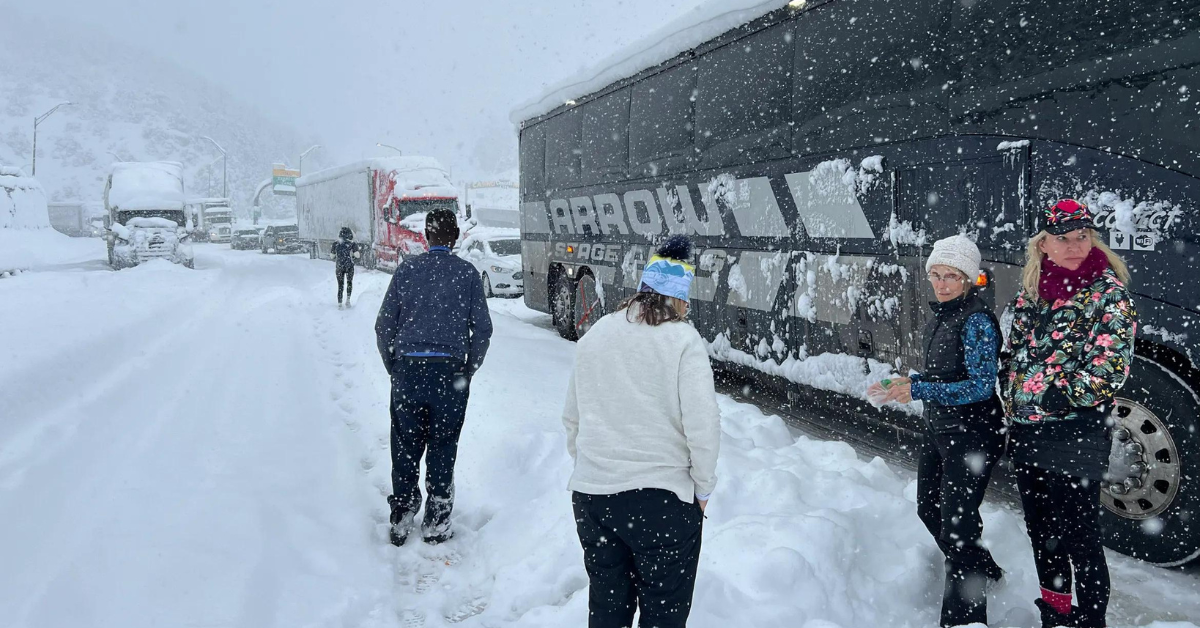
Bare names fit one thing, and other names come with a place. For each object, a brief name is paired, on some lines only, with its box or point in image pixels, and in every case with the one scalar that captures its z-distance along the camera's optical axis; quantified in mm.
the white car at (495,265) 17312
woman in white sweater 2326
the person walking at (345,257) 14602
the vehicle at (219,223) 58094
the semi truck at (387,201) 23703
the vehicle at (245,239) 50281
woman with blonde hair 2814
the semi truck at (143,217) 23906
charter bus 3658
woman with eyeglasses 3041
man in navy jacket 4211
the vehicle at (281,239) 44750
